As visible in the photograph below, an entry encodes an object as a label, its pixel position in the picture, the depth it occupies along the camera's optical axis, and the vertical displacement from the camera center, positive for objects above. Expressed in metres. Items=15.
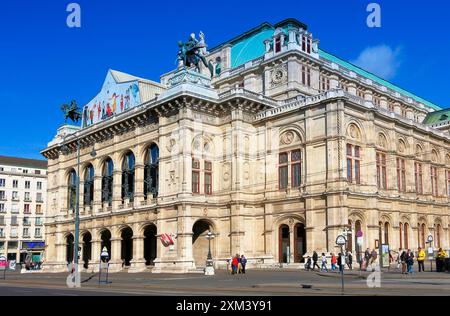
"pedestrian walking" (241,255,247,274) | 44.15 -2.52
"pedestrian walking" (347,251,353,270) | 43.16 -2.33
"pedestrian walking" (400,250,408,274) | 36.61 -2.11
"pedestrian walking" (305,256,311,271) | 44.00 -2.68
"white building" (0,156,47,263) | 104.94 +4.68
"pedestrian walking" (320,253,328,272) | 41.78 -2.55
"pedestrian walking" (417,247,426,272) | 38.48 -1.87
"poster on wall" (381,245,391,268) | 40.81 -1.88
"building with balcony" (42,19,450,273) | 48.47 +6.14
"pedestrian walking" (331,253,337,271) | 42.38 -2.41
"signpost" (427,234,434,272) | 45.12 -1.65
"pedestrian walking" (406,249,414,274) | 36.33 -2.03
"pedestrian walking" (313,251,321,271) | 43.06 -2.13
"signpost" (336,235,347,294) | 28.31 -0.49
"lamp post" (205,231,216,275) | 43.25 -2.81
